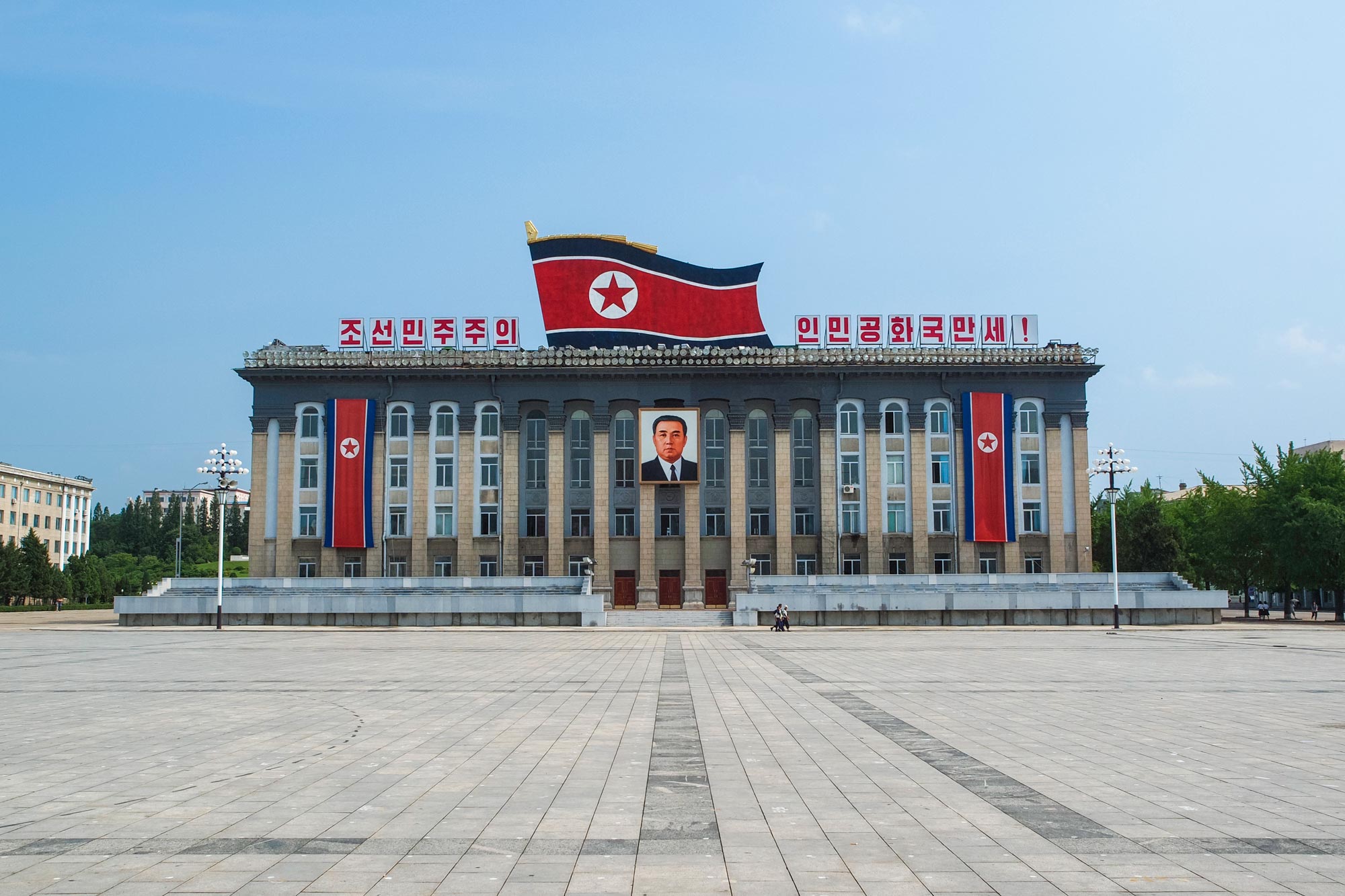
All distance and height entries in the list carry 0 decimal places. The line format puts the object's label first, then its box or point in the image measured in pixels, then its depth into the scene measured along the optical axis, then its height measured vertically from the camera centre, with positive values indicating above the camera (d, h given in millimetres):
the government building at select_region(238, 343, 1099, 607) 73500 +5400
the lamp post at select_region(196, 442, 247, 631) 57281 +4126
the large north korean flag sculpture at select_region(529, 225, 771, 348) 76375 +17636
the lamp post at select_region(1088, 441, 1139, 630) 56500 +3719
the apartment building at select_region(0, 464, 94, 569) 128000 +4715
